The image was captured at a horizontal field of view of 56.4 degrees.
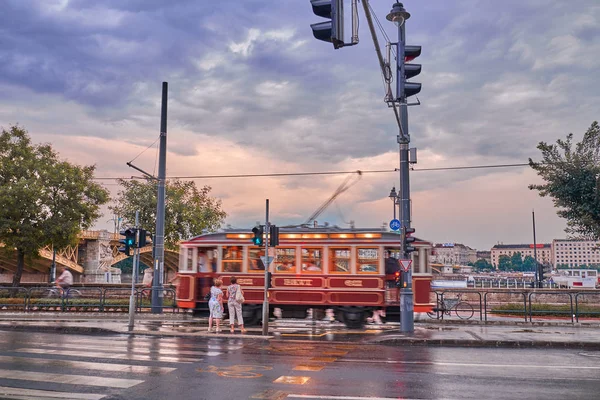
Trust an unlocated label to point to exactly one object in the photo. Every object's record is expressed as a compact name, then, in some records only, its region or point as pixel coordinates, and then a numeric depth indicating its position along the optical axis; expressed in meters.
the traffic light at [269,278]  17.39
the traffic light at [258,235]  17.77
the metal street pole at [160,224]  23.83
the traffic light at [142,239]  19.09
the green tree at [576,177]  26.48
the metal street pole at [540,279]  34.67
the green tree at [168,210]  50.06
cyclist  25.62
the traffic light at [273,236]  17.55
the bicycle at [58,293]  25.98
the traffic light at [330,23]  7.10
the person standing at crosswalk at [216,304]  17.56
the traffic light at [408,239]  17.11
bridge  65.62
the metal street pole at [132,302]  17.77
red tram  19.30
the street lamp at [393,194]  29.16
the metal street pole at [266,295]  16.81
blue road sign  20.34
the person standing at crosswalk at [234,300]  17.55
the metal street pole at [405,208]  17.08
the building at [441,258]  186.99
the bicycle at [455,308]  23.29
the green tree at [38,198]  33.94
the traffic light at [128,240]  18.80
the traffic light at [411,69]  13.70
